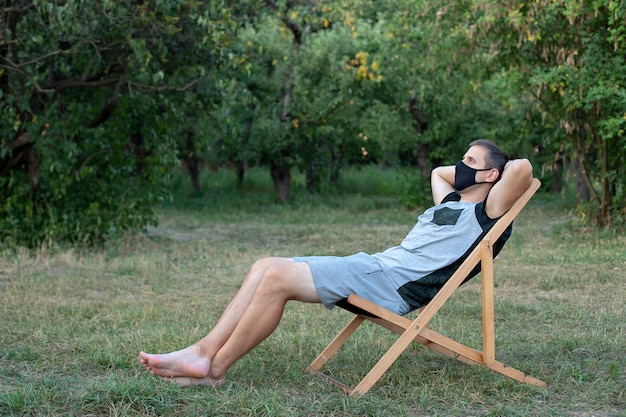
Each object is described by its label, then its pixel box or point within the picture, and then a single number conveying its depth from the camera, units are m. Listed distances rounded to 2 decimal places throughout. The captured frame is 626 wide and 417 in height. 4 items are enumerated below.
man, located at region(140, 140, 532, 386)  4.23
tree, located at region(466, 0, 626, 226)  10.15
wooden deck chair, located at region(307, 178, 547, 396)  4.27
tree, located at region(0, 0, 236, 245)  9.35
